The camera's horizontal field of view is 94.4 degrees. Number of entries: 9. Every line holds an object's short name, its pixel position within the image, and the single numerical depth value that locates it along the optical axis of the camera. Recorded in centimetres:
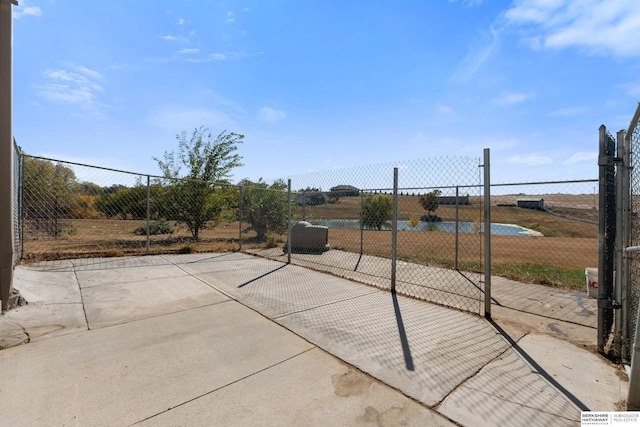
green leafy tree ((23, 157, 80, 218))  926
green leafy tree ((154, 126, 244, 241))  1087
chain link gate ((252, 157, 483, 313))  502
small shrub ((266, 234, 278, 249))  1001
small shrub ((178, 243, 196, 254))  807
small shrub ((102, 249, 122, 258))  713
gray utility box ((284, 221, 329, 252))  907
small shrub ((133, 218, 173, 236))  1241
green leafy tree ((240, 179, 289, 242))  1171
